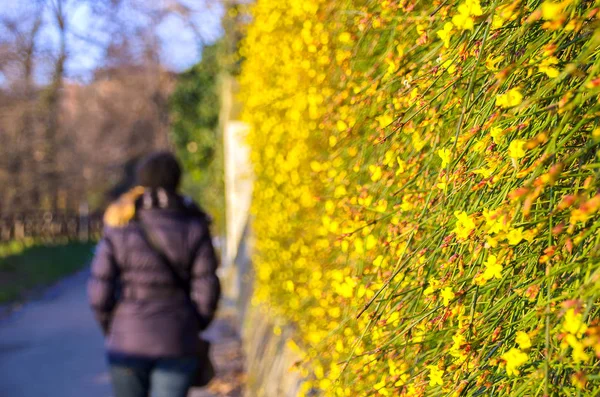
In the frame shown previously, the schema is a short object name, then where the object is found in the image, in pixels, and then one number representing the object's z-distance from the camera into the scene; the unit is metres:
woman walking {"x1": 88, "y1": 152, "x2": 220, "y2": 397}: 4.23
